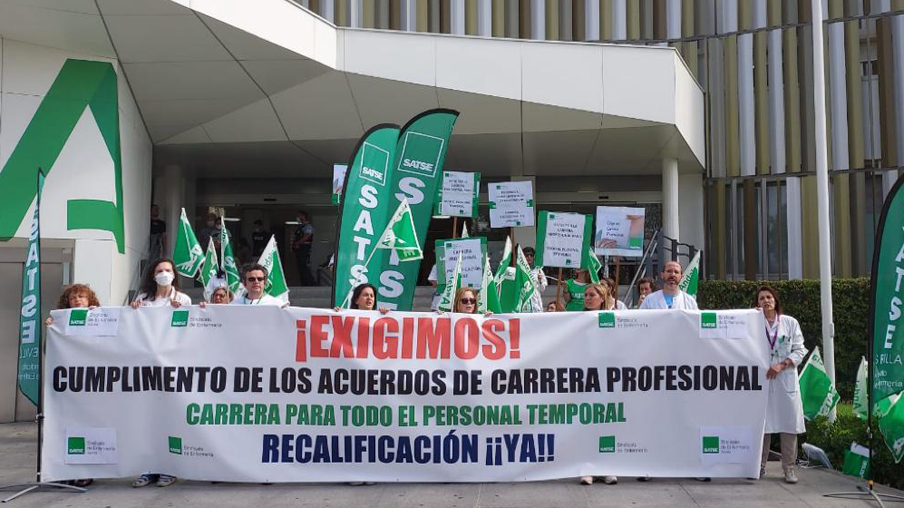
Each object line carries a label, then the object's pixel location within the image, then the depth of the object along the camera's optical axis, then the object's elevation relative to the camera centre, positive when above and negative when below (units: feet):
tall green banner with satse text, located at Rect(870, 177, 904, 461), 22.79 -0.59
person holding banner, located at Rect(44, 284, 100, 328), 24.89 -0.14
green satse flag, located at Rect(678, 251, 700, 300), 36.83 +0.68
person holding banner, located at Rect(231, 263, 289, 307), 26.21 +0.25
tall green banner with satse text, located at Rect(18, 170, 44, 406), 24.26 -0.83
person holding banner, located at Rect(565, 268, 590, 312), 36.35 +0.24
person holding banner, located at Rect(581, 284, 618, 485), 25.53 -0.01
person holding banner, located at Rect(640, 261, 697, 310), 26.61 +0.03
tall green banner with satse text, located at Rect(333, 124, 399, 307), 30.45 +3.08
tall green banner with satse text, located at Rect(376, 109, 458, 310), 32.19 +4.88
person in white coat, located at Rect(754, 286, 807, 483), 24.26 -2.45
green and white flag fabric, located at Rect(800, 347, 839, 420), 27.53 -2.80
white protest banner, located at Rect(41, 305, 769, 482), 23.65 -2.72
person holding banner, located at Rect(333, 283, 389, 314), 25.22 -0.05
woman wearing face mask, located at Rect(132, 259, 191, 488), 24.82 +0.16
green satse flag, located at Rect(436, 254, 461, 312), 31.71 -0.09
